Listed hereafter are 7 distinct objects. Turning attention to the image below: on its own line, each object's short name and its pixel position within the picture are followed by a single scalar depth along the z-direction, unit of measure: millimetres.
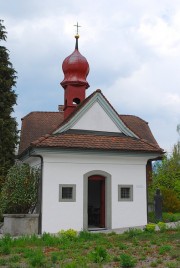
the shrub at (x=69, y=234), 12602
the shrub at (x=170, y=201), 21719
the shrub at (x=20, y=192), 15945
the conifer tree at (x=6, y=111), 22422
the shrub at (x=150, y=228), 14031
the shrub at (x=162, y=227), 14115
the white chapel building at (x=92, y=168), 15859
